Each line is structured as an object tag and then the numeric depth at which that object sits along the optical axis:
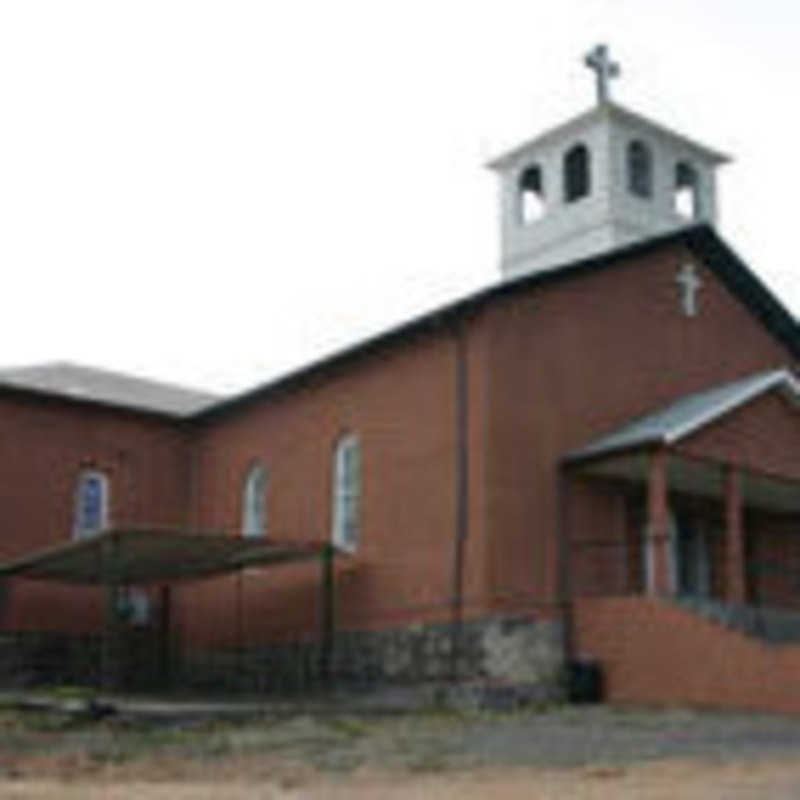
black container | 20.42
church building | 20.42
